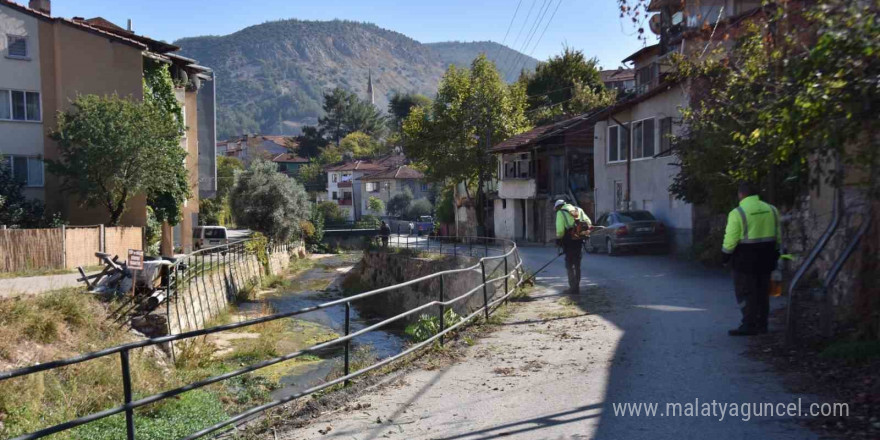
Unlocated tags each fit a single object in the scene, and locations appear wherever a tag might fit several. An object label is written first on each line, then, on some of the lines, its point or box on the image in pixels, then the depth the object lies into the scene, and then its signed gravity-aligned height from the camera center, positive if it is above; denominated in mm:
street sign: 19203 -1276
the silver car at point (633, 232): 25203 -935
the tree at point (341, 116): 115062 +14101
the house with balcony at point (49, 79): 30234 +5316
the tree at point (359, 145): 106875 +8942
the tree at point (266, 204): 47531 +258
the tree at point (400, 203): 80688 +388
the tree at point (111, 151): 27188 +2144
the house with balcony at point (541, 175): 41500 +1750
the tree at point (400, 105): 104812 +14265
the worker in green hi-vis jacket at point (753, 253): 9094 -603
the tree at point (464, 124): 48000 +5278
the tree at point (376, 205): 82312 +211
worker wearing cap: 14367 -732
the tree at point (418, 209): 78562 -259
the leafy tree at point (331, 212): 77562 -504
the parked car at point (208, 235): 42500 -1564
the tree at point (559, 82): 56938 +9696
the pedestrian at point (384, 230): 47822 -1525
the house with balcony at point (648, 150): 27125 +2287
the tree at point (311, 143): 111500 +9590
